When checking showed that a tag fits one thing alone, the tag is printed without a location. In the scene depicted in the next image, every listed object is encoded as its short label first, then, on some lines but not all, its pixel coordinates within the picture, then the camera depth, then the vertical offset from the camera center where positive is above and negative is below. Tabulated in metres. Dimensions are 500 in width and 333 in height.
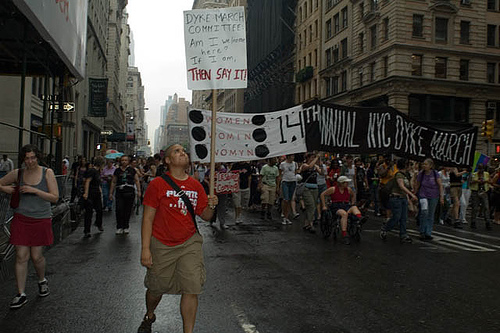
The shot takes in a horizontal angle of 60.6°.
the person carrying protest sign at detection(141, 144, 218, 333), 3.64 -0.65
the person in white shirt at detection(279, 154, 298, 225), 11.79 -0.38
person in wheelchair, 9.05 -0.71
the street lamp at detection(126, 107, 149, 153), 74.72 +6.51
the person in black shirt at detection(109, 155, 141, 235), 9.78 -0.64
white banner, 8.69 +0.71
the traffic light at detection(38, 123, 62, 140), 10.27 +0.79
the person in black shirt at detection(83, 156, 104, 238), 9.48 -0.74
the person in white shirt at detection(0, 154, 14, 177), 11.18 -0.06
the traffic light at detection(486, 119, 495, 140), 17.80 +1.86
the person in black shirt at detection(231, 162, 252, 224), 12.82 -0.22
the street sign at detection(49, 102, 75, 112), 13.08 +1.97
